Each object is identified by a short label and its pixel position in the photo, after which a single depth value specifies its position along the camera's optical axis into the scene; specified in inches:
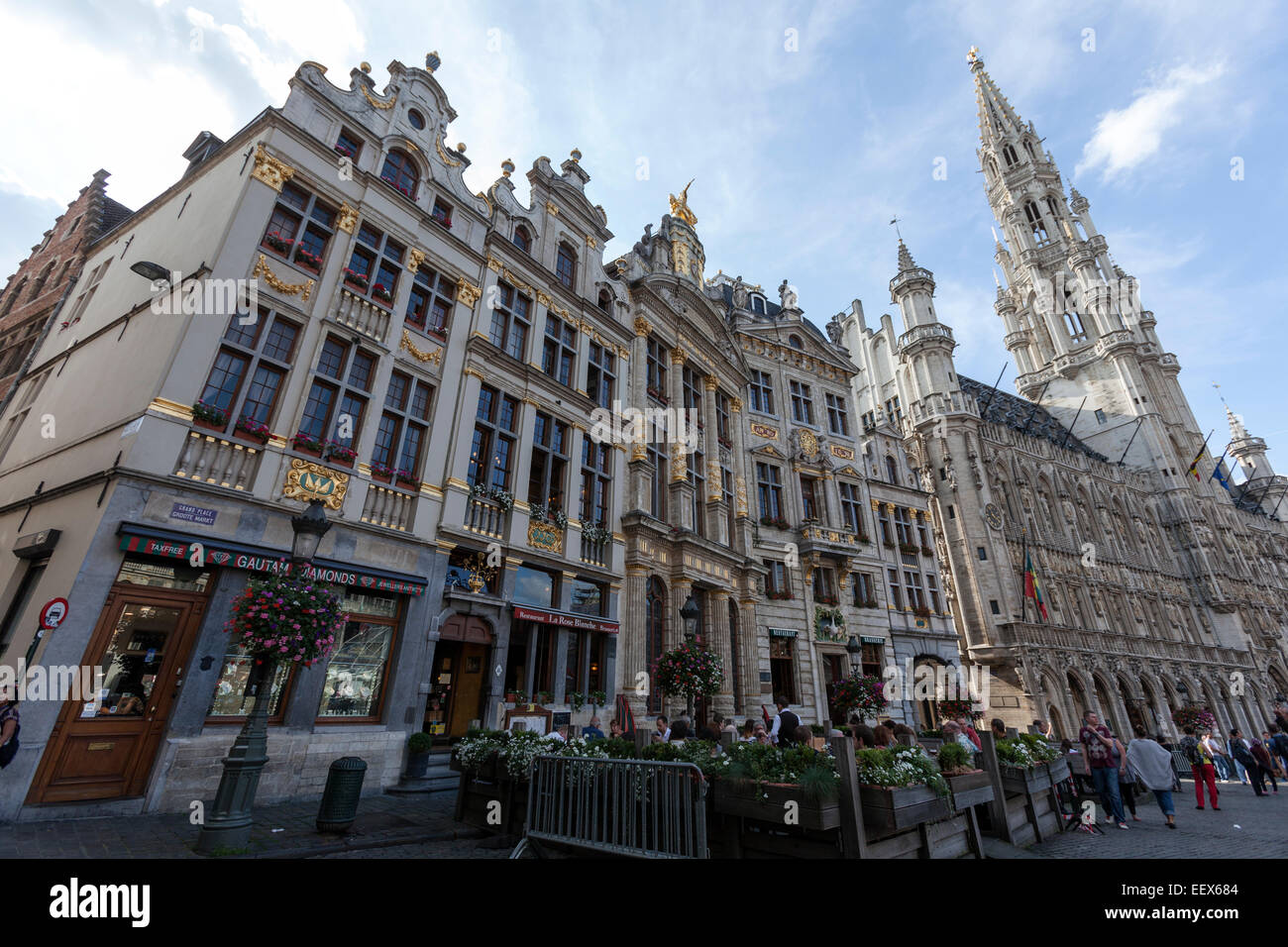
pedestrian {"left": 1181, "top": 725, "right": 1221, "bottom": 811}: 535.2
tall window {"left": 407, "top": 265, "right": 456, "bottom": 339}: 636.1
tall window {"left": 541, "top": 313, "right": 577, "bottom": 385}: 770.8
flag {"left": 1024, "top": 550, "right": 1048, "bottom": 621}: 1341.0
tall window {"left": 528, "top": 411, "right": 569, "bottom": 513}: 700.0
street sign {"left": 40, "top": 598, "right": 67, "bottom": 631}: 332.8
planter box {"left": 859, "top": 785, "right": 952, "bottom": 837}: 232.5
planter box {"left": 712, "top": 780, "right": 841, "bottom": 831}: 225.1
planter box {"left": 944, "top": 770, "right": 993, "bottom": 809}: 298.2
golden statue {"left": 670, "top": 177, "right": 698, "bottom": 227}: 1114.1
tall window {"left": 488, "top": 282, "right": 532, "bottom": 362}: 716.7
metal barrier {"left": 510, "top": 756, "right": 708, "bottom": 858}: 231.6
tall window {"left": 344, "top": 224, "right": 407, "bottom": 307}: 585.6
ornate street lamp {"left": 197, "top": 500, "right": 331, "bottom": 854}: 279.4
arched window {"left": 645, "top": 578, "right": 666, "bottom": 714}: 765.3
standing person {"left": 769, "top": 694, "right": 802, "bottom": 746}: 436.8
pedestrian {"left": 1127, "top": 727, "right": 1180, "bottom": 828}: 439.2
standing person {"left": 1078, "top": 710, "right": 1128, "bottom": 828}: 435.5
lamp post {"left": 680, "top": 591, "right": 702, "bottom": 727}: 599.5
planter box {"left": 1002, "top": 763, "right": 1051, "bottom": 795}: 366.9
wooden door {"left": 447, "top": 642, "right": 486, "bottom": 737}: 559.8
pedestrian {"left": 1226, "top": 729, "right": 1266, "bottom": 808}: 676.1
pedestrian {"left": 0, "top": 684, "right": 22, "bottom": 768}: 298.5
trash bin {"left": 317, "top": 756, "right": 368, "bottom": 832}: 325.7
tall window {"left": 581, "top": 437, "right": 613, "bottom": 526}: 749.9
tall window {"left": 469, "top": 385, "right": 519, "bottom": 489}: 644.1
